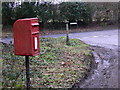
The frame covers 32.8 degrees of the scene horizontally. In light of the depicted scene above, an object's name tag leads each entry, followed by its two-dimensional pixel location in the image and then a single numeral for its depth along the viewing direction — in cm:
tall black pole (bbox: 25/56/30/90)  360
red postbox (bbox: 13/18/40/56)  334
